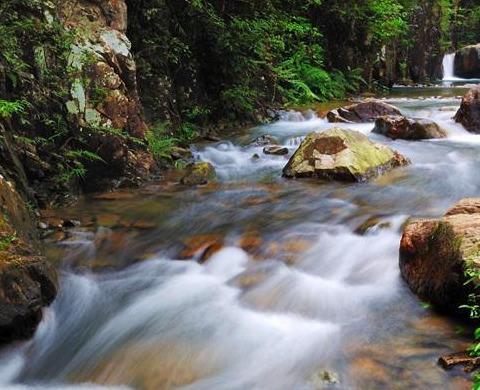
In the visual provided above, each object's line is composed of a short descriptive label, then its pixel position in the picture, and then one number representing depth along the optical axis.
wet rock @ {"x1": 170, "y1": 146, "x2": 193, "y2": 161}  7.86
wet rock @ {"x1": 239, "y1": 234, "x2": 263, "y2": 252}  4.71
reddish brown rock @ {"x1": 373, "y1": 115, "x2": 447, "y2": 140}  8.95
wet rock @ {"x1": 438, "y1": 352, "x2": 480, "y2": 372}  2.66
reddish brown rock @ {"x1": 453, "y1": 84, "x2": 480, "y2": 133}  9.07
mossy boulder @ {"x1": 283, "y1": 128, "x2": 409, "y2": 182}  6.75
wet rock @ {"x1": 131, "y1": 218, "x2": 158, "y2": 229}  5.33
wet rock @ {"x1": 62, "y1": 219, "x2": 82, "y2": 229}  5.23
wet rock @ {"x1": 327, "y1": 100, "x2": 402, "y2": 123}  10.49
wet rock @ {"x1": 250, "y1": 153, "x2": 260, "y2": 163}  8.29
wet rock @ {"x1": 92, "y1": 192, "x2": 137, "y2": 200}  6.21
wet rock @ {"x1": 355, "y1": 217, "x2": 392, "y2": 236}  4.82
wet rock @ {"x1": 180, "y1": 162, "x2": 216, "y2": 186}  6.94
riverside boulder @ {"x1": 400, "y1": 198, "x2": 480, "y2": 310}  3.15
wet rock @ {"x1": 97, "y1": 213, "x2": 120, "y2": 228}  5.36
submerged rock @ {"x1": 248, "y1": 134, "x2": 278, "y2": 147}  9.12
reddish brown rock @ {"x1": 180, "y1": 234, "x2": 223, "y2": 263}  4.69
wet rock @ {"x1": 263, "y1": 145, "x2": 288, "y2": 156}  8.55
